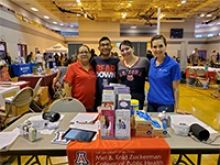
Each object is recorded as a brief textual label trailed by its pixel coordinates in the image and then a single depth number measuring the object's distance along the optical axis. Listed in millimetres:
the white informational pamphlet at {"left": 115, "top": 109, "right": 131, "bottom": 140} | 1326
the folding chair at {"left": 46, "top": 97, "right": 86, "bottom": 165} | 2191
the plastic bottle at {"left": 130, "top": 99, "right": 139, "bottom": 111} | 1627
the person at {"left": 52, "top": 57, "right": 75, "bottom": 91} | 5156
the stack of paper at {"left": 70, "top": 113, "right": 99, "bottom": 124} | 1717
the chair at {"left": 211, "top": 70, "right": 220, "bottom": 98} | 6674
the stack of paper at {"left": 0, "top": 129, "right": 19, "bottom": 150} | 1312
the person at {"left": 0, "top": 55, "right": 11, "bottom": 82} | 4795
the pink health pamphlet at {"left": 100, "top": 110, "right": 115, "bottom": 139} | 1333
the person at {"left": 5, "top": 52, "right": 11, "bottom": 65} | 7054
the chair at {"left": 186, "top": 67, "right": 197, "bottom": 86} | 8945
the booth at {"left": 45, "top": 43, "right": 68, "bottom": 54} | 10149
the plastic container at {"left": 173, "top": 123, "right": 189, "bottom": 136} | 1466
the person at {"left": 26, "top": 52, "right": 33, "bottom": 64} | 8370
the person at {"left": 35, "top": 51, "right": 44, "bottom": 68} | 7683
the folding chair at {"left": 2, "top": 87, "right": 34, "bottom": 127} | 3137
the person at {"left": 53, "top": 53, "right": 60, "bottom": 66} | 10648
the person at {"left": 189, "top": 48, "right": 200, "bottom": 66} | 11449
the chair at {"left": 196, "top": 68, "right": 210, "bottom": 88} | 8312
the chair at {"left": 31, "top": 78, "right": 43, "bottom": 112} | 4624
